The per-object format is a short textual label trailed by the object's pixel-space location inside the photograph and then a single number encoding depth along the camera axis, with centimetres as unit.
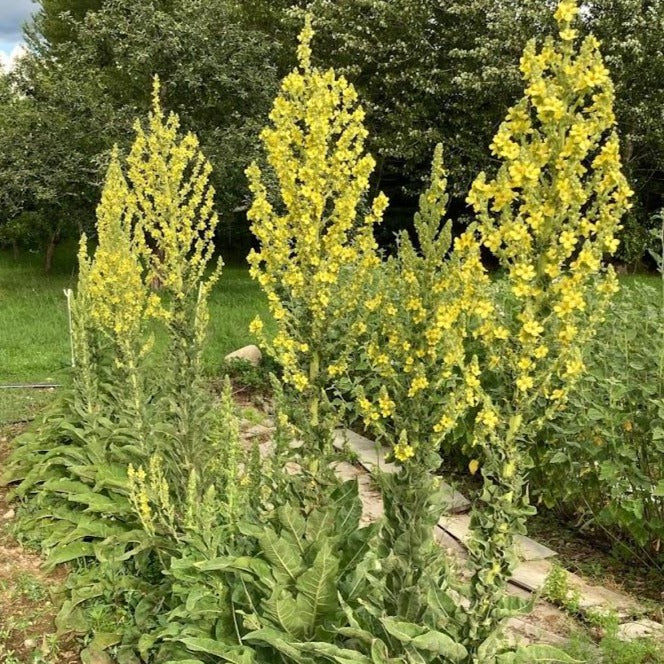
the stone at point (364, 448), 512
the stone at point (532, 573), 356
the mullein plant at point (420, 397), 234
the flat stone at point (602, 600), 330
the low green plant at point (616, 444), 361
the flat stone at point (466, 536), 388
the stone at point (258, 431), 600
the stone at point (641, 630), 305
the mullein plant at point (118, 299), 391
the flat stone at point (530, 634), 308
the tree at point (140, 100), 1188
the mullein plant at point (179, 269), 356
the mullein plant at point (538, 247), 189
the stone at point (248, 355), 759
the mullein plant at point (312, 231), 259
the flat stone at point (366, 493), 442
